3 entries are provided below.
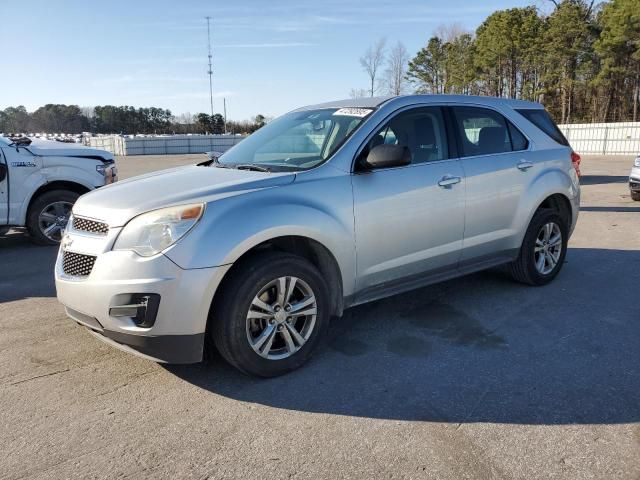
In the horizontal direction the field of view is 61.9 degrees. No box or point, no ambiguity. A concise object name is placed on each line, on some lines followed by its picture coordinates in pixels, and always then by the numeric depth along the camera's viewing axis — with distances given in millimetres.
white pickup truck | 7363
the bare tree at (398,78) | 52438
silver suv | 3113
